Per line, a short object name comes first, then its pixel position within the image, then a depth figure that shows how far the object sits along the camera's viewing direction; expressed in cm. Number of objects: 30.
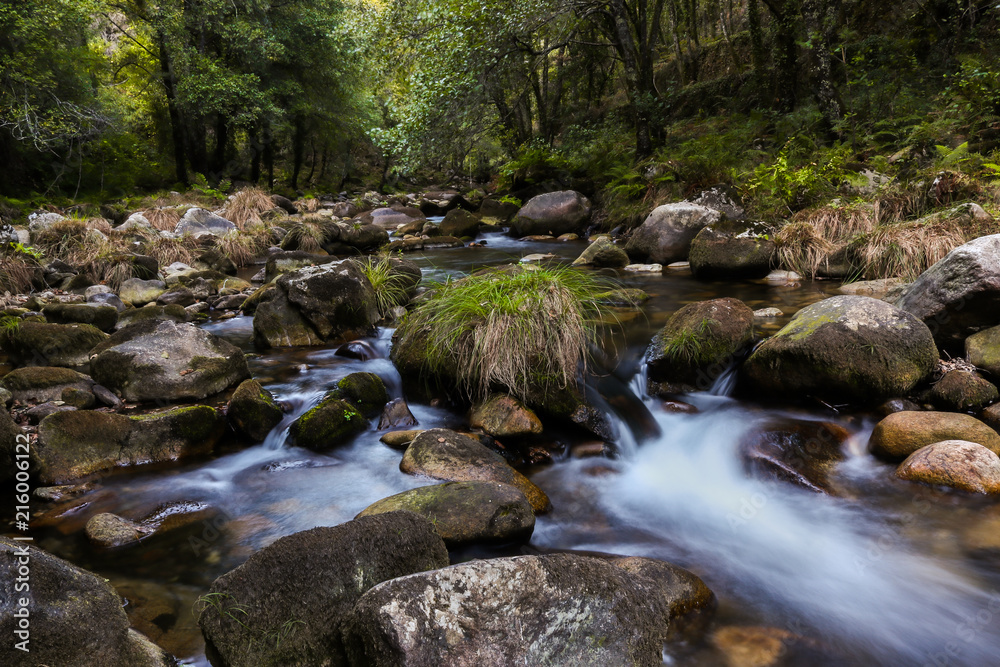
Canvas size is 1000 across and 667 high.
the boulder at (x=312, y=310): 652
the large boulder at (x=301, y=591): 214
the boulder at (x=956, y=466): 345
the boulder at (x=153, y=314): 693
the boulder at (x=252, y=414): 443
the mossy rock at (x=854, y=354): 436
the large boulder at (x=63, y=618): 178
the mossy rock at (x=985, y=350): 445
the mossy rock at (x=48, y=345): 550
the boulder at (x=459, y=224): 1448
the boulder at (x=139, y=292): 847
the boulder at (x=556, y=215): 1396
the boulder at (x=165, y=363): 489
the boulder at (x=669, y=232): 971
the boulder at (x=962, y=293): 471
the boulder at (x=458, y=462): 370
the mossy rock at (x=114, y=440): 374
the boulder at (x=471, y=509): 304
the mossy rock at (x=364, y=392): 481
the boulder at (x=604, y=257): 952
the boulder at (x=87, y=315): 674
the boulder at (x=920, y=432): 373
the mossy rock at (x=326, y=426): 437
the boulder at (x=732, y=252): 823
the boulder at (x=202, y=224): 1282
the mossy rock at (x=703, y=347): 505
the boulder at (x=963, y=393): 421
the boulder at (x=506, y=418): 432
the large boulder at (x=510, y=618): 185
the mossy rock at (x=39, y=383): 458
